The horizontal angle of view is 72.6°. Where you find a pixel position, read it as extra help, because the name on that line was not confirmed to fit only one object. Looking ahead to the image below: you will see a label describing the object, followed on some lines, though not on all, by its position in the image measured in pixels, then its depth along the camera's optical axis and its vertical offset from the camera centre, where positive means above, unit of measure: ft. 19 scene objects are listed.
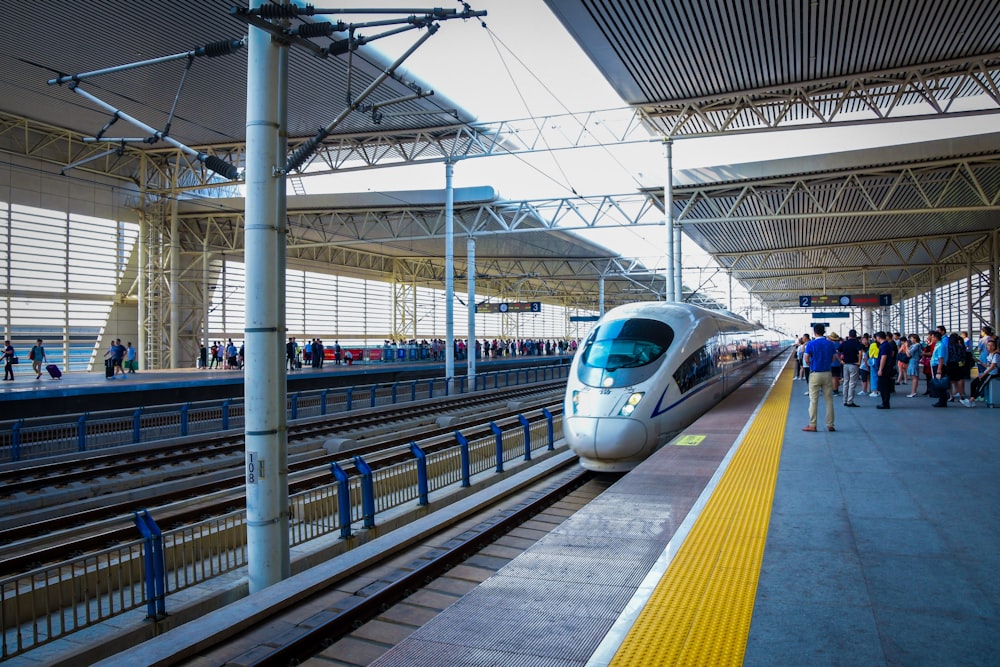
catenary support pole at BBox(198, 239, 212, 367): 109.19 +10.29
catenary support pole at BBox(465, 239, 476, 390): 88.33 +1.66
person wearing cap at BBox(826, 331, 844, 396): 48.73 -1.97
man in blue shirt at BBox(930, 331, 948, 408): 44.98 -1.36
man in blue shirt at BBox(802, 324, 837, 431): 34.12 -1.08
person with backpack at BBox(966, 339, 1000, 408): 43.78 -1.82
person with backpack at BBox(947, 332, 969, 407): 45.01 -1.05
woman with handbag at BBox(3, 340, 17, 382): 74.59 -0.99
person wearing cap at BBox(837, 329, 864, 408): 46.42 -1.29
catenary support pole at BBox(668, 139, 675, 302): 68.33 +14.00
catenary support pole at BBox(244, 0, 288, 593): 20.04 +0.79
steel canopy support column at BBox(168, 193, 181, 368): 97.66 +10.15
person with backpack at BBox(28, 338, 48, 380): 76.64 -0.58
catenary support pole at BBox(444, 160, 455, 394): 79.20 +10.48
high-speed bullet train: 33.50 -2.00
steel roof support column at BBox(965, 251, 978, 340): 113.47 +10.81
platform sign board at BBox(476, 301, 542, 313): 130.38 +7.71
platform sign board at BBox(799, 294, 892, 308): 121.80 +8.07
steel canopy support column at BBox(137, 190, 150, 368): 97.50 +9.18
